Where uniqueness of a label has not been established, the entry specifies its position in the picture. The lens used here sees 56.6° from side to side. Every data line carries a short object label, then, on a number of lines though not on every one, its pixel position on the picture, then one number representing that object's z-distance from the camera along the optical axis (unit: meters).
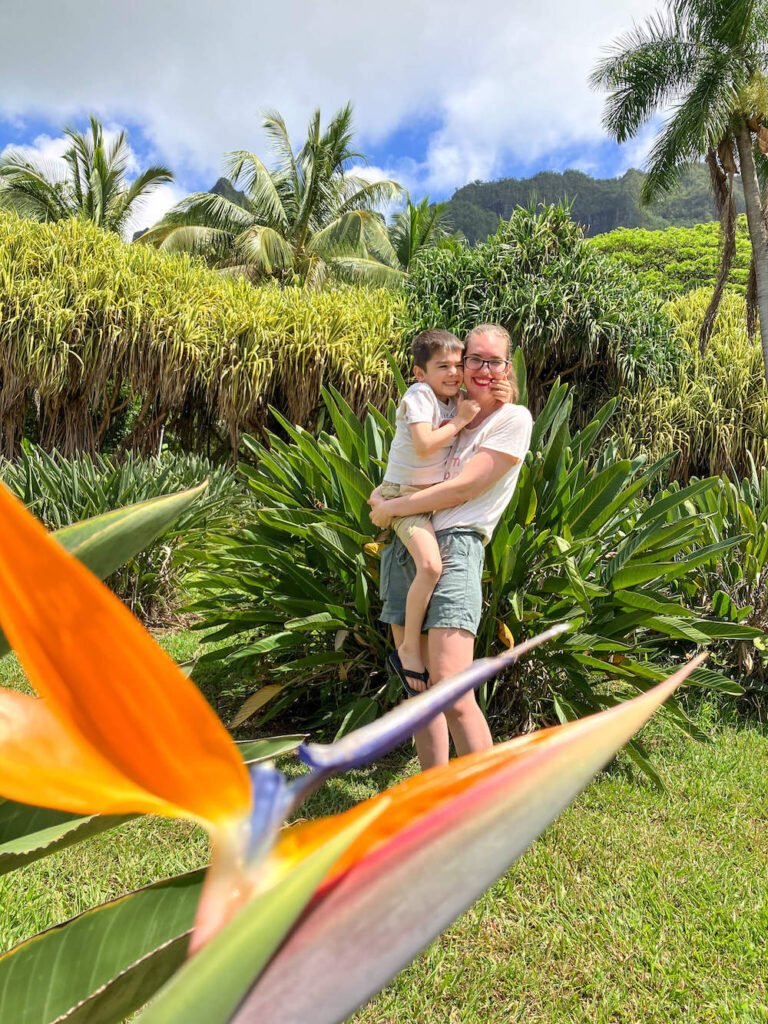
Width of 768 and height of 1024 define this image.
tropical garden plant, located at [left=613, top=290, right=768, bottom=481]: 10.82
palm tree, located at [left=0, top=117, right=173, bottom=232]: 23.05
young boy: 2.72
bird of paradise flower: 0.22
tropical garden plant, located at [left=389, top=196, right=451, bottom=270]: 26.97
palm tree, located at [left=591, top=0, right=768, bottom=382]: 13.55
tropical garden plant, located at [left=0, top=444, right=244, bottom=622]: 5.90
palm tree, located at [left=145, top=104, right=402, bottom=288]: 23.78
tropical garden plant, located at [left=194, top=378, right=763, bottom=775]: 3.37
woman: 2.60
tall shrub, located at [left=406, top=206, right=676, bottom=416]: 9.84
